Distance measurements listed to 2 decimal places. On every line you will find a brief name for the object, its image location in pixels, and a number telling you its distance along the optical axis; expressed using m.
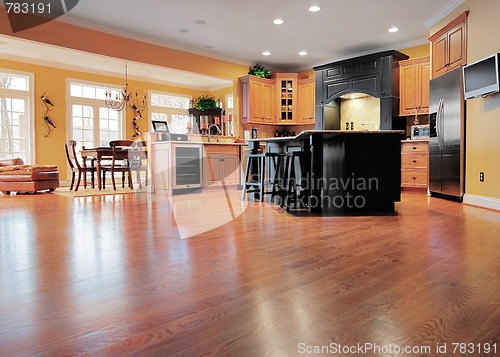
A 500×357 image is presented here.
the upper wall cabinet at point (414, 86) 6.64
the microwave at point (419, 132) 6.38
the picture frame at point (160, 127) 6.89
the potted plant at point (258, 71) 8.45
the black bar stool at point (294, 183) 4.23
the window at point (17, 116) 8.08
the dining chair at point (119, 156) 6.85
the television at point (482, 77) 4.17
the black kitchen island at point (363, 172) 4.11
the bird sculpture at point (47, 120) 8.46
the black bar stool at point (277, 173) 4.71
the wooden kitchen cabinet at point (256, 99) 8.23
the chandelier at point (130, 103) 8.74
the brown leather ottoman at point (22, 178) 6.50
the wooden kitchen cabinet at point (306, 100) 8.42
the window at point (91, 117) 9.03
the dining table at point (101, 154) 6.82
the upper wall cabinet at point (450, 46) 4.90
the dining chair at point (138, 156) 7.04
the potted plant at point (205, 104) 10.62
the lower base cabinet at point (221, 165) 6.97
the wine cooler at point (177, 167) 6.38
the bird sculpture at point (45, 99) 8.39
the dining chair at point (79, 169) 6.85
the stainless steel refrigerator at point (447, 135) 4.97
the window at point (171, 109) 10.51
